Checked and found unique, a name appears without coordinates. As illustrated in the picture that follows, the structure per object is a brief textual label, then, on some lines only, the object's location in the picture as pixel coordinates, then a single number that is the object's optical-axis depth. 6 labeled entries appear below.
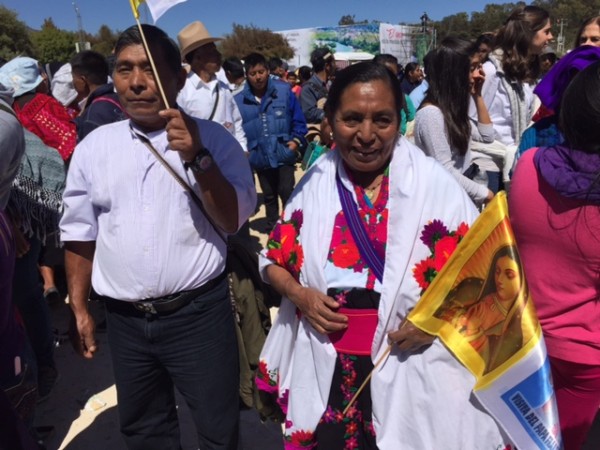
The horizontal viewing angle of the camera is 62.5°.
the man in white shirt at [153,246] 1.77
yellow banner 1.52
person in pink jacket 1.52
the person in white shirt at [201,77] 4.54
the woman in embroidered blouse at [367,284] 1.61
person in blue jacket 5.41
